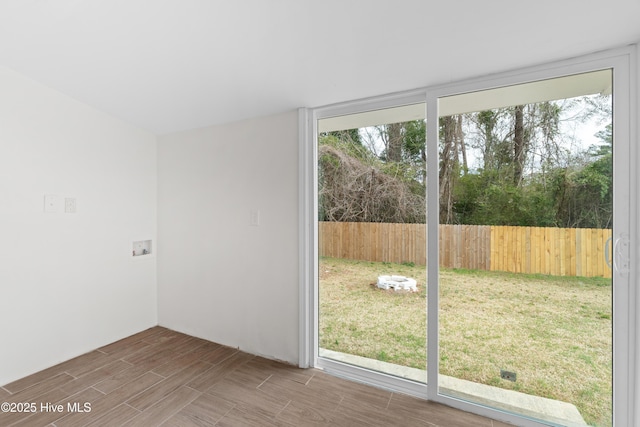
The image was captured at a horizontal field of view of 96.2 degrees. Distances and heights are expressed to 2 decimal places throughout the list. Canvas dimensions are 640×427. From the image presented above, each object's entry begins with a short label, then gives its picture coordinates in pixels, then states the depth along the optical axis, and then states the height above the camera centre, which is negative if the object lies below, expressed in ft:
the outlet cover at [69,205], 7.35 +0.21
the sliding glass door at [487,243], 4.85 -0.63
